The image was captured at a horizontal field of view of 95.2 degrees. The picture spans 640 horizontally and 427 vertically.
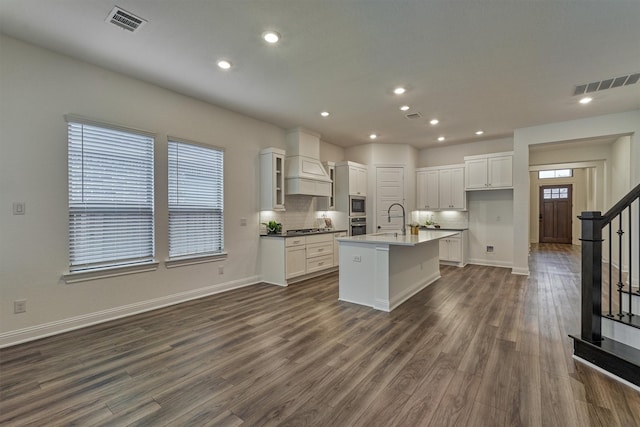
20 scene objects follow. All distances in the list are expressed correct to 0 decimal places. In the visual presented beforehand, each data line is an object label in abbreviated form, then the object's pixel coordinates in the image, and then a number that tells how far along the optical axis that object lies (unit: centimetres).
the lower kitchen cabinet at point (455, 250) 686
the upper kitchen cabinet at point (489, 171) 645
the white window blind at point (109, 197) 336
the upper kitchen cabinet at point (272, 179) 533
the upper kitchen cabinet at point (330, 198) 683
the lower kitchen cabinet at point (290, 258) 516
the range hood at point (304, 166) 582
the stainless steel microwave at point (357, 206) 700
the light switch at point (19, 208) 296
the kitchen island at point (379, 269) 386
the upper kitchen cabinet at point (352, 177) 692
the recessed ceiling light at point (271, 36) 285
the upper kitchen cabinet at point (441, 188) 717
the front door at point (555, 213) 1121
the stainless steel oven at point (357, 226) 702
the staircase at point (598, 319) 238
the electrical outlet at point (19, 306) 296
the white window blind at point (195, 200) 427
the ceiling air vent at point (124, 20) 256
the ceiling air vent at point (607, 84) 376
